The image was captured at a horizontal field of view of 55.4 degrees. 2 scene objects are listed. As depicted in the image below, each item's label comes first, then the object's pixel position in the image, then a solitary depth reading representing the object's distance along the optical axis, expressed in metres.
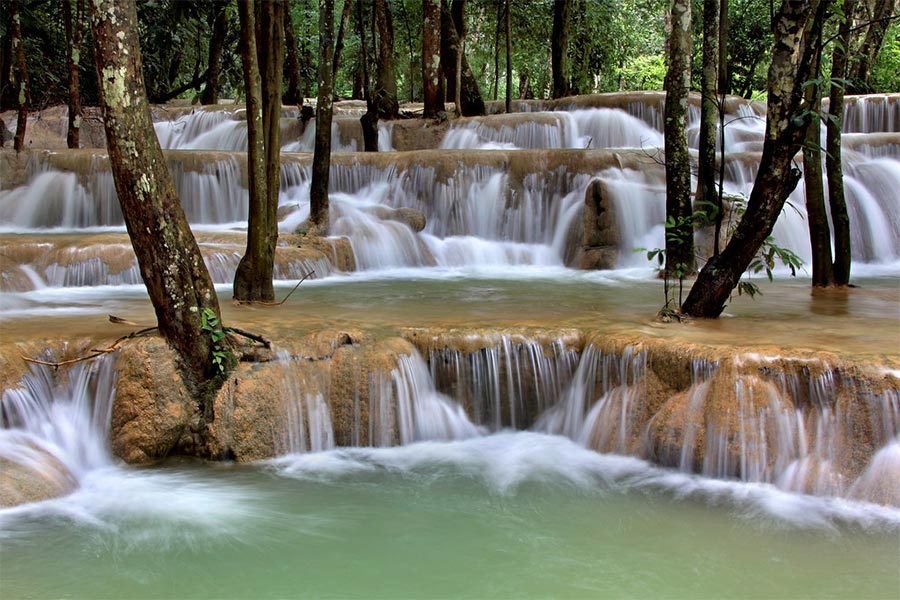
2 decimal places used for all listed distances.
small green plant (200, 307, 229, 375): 6.25
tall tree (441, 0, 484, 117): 17.05
